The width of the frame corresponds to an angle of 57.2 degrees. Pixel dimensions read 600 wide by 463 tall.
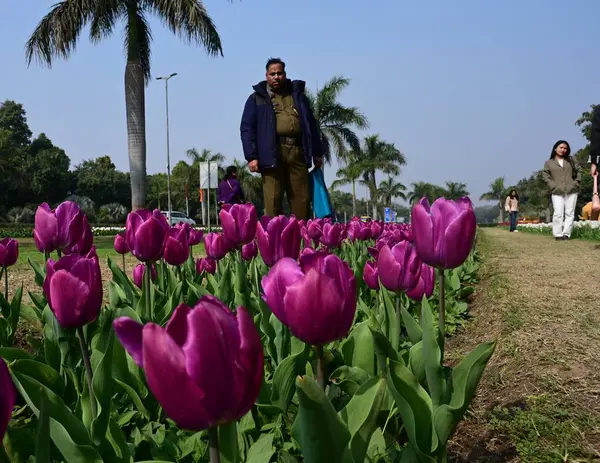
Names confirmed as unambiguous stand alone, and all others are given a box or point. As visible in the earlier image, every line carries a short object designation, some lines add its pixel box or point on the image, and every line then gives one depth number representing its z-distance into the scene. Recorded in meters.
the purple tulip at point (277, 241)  1.79
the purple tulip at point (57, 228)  1.96
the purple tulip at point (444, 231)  1.35
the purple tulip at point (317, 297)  0.95
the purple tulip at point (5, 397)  0.60
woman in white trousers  9.01
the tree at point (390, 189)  58.38
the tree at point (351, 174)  40.80
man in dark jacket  4.92
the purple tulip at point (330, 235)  3.33
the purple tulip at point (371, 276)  2.27
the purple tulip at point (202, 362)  0.63
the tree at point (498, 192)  75.75
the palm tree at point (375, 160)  43.31
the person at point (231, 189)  8.36
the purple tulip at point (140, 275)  2.63
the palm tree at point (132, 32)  15.51
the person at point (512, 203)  18.59
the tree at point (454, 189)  73.44
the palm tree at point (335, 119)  29.12
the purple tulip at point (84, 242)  2.03
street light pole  35.06
